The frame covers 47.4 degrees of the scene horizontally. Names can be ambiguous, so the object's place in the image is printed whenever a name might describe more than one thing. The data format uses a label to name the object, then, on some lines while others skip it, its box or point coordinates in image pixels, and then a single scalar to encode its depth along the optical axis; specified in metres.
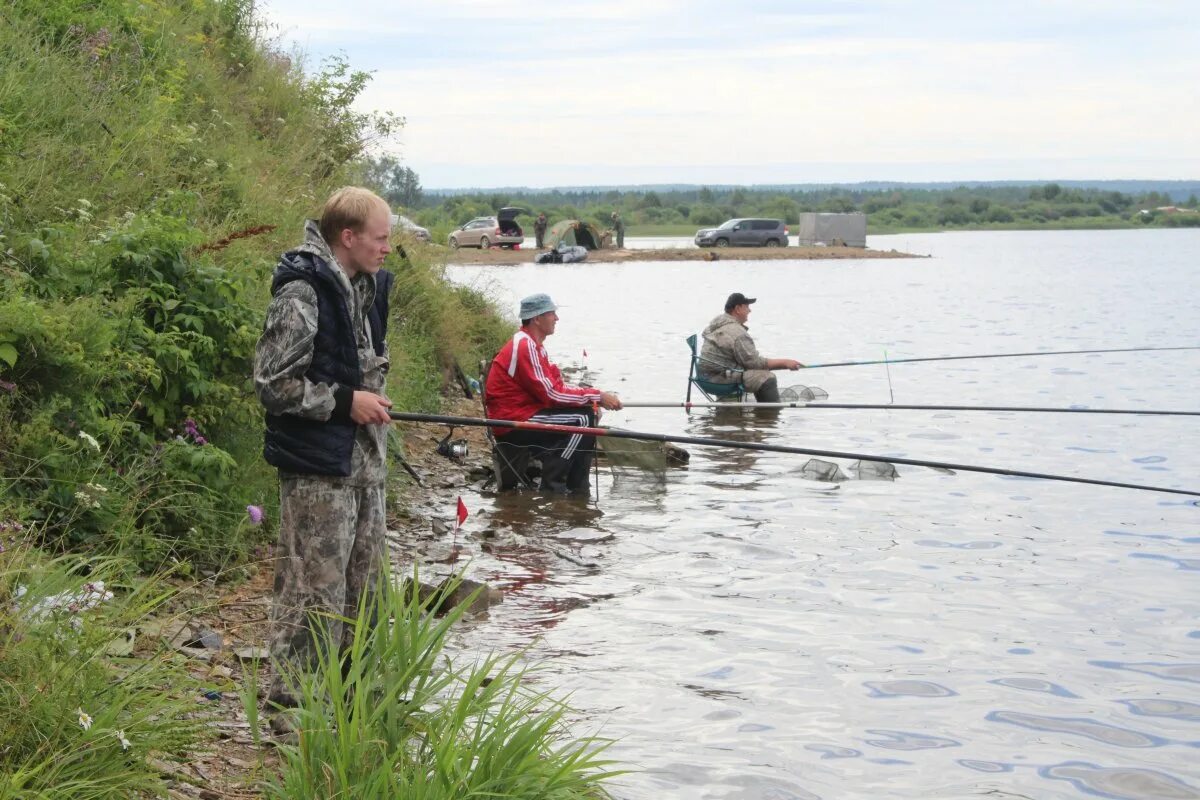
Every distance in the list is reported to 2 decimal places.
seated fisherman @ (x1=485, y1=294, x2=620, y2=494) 10.27
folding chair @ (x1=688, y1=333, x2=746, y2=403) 15.41
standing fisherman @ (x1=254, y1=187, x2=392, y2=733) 4.80
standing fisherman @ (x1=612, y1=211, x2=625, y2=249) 67.69
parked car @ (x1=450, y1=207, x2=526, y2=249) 60.22
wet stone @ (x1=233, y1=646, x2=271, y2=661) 5.82
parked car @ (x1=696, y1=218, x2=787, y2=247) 69.44
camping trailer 74.94
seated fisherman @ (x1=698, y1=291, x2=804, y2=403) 15.20
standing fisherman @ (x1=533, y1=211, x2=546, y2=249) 62.78
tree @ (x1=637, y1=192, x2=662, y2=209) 124.50
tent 60.22
